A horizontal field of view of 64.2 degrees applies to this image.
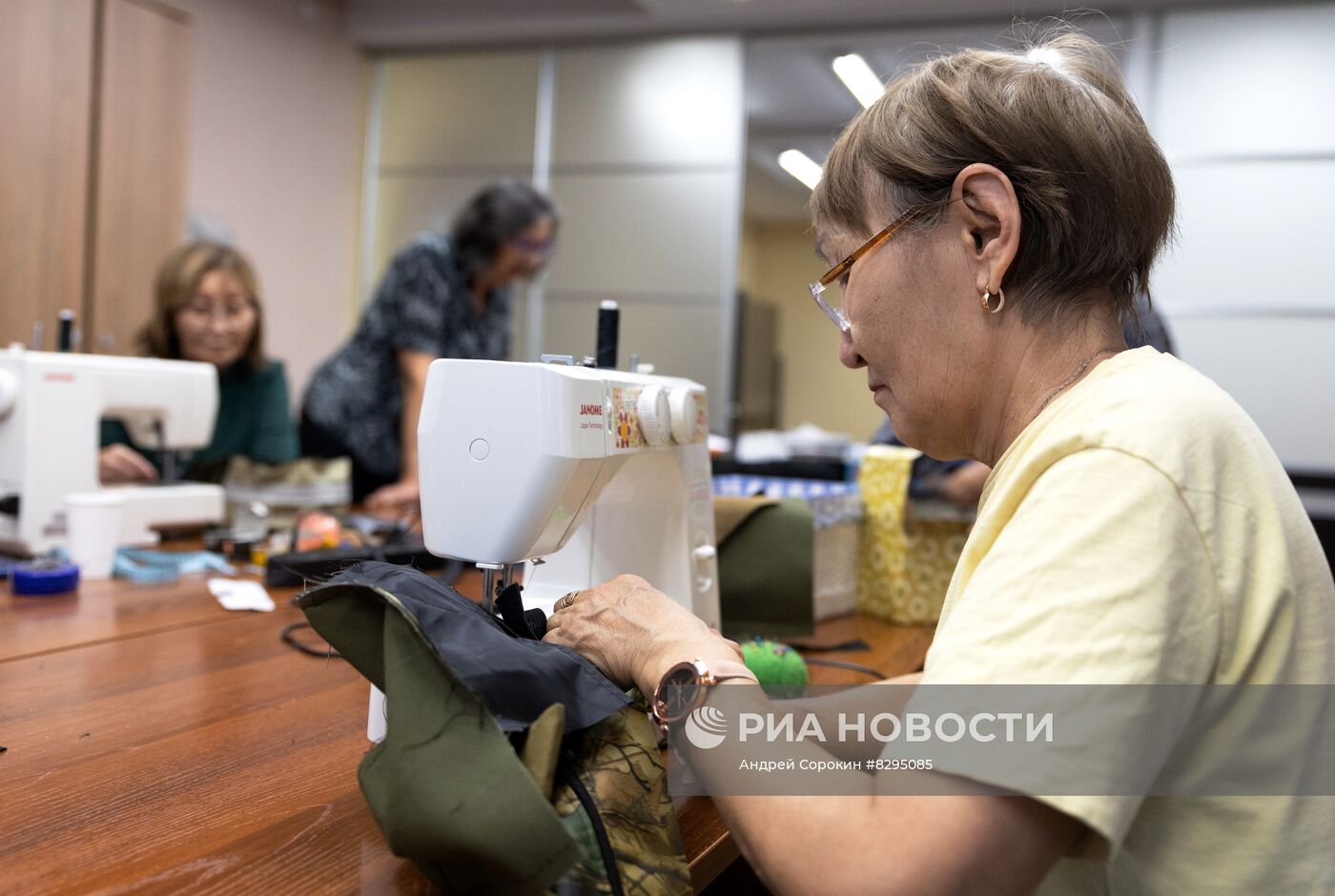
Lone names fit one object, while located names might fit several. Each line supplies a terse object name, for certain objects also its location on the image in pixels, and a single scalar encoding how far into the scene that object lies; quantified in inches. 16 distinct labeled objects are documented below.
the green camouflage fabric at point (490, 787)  27.0
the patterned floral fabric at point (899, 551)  69.1
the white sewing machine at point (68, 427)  75.1
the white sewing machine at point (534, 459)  39.6
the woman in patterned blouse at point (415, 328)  124.1
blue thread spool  62.2
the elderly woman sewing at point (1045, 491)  25.7
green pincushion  48.6
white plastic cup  69.2
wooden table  29.6
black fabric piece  29.7
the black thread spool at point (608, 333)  52.1
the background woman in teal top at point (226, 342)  105.6
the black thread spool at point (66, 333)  88.5
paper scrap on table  62.2
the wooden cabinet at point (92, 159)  133.9
